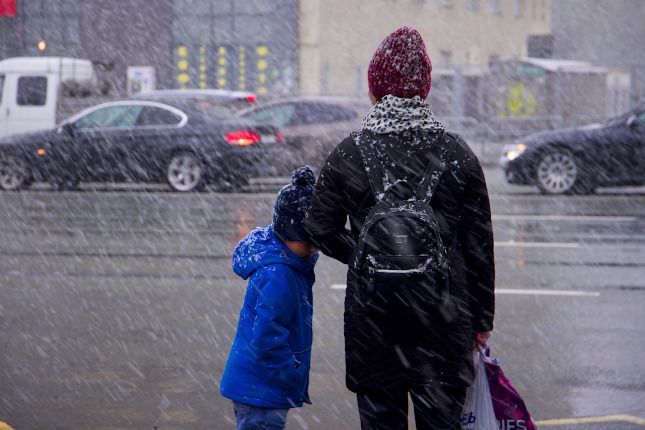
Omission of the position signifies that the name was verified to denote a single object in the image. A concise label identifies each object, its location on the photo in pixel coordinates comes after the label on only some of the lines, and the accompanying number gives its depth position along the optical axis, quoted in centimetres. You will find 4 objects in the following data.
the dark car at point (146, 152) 1773
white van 2197
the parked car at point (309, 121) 1917
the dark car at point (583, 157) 1675
